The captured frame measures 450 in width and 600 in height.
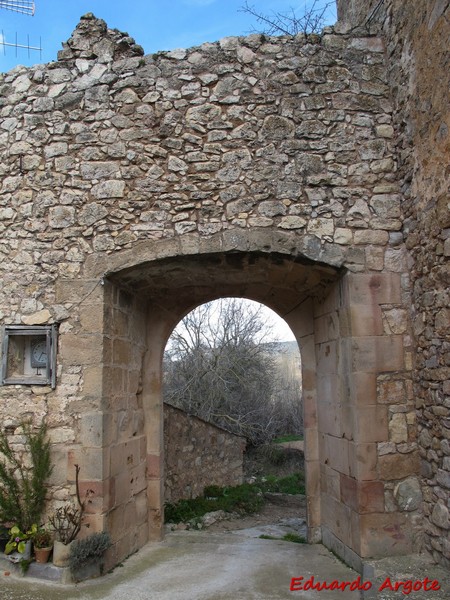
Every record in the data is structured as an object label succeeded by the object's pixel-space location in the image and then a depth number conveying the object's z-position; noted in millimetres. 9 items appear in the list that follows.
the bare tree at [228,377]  14555
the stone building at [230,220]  4039
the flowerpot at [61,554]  3814
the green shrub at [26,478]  3973
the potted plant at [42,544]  3871
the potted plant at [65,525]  3834
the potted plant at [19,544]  3857
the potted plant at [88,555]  3790
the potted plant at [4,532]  3960
